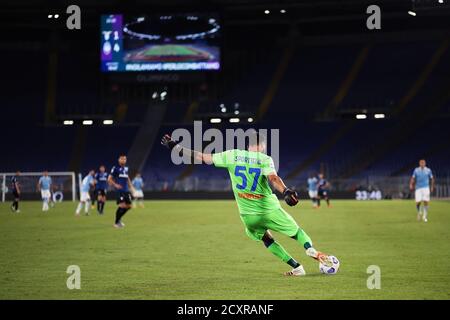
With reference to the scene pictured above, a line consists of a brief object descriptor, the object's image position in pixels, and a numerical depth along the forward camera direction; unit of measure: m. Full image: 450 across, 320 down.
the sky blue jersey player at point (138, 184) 41.66
